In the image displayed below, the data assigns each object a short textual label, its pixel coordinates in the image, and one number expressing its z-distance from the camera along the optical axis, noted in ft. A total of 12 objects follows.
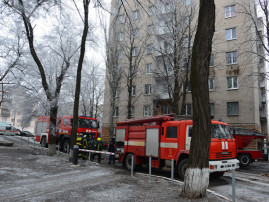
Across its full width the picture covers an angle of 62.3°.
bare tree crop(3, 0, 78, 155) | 40.37
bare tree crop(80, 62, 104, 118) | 107.83
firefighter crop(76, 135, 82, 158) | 42.98
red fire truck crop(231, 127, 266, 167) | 45.24
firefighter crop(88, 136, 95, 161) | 42.55
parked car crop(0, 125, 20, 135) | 126.56
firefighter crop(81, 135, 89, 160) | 44.06
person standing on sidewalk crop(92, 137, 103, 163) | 42.36
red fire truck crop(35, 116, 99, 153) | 56.70
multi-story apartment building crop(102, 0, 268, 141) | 59.06
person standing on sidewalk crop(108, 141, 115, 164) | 47.19
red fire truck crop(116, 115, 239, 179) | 27.71
